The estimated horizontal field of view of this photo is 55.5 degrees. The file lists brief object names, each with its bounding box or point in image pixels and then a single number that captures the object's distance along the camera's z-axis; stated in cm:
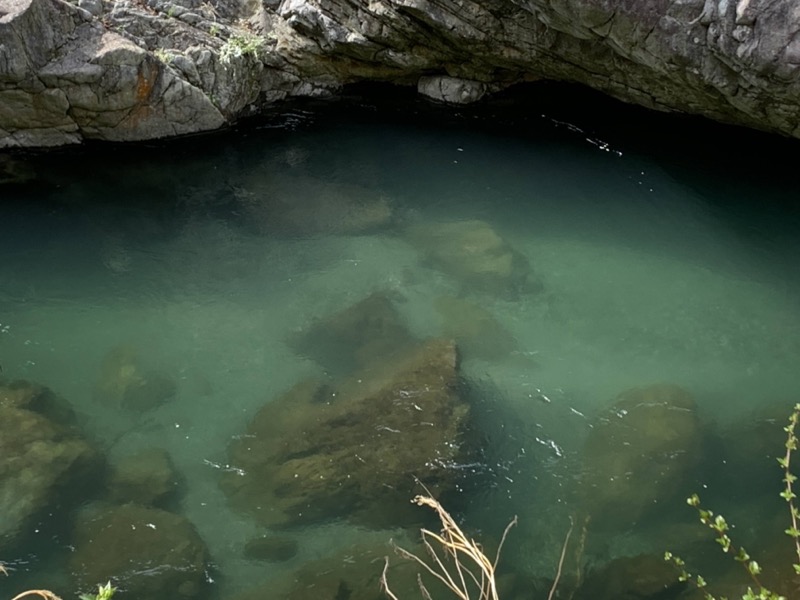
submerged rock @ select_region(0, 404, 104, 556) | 579
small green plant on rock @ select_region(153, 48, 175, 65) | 986
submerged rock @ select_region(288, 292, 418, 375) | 742
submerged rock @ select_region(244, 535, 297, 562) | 574
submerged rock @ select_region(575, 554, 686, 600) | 551
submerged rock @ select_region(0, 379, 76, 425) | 665
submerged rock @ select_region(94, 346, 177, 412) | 689
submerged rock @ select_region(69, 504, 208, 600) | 541
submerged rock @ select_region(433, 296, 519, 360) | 762
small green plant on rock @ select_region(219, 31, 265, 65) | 1035
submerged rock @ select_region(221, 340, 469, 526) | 606
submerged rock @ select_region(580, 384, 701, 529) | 624
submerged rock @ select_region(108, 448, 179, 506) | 606
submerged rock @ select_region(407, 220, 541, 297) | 848
